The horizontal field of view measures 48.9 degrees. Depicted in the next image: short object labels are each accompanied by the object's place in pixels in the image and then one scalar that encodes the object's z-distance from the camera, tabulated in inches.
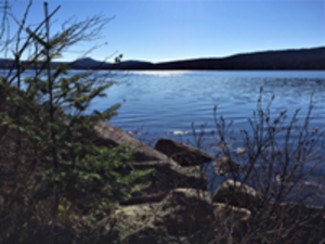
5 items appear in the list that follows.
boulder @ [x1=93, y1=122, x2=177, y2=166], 299.1
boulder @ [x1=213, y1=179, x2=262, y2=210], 222.5
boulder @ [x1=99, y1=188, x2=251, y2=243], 183.2
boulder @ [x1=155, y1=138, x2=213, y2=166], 397.1
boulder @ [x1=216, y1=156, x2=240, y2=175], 150.8
